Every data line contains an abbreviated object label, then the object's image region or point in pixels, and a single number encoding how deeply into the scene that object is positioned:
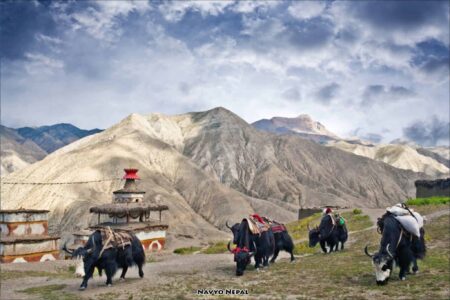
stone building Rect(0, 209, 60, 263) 35.62
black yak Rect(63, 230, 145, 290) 15.16
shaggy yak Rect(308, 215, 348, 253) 21.06
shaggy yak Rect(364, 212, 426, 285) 12.87
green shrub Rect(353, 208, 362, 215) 38.73
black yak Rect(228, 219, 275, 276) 16.48
